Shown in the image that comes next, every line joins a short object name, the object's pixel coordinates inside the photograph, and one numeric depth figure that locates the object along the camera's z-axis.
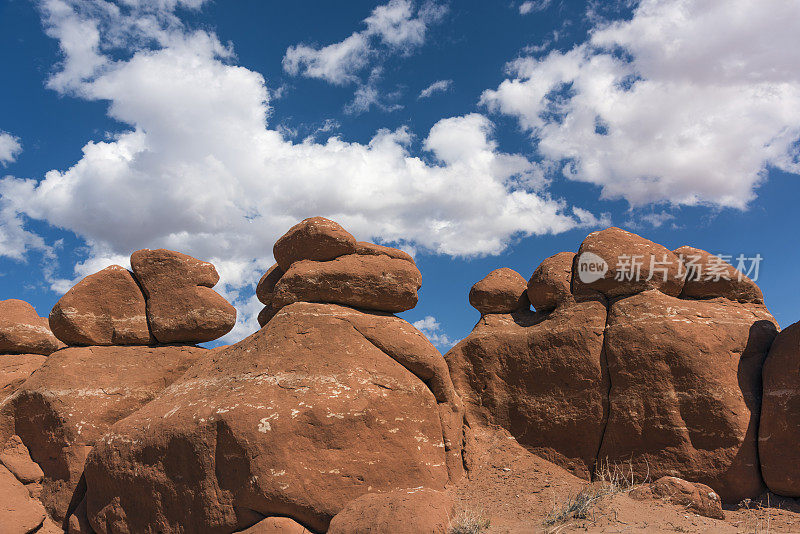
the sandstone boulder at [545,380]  9.63
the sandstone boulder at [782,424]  8.50
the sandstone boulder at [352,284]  10.00
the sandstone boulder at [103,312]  11.40
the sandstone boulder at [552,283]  10.70
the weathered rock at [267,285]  11.37
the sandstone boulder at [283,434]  7.43
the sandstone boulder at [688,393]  8.75
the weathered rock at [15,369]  12.05
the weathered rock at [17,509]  9.29
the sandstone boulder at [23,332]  13.22
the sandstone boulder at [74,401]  9.97
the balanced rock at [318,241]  10.47
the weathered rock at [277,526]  7.18
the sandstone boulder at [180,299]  11.50
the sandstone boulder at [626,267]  10.29
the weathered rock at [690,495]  8.13
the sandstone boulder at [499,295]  11.58
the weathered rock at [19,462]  10.19
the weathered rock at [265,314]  10.82
